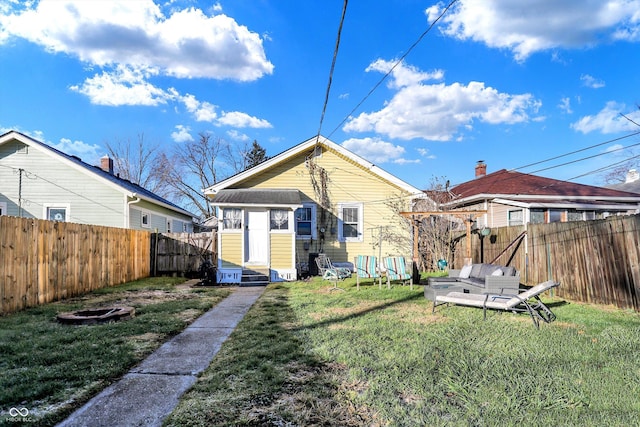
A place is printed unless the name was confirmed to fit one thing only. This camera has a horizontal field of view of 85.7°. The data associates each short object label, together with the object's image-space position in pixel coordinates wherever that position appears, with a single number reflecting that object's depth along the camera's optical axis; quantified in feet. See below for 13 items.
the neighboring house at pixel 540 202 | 49.42
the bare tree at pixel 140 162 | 113.50
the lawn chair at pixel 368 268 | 32.58
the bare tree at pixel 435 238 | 46.55
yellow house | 40.42
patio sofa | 22.34
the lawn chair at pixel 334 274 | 32.62
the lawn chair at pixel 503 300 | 18.61
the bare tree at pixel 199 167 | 116.98
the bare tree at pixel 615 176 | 92.63
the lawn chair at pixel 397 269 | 31.35
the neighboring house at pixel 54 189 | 43.27
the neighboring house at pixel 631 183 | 64.78
